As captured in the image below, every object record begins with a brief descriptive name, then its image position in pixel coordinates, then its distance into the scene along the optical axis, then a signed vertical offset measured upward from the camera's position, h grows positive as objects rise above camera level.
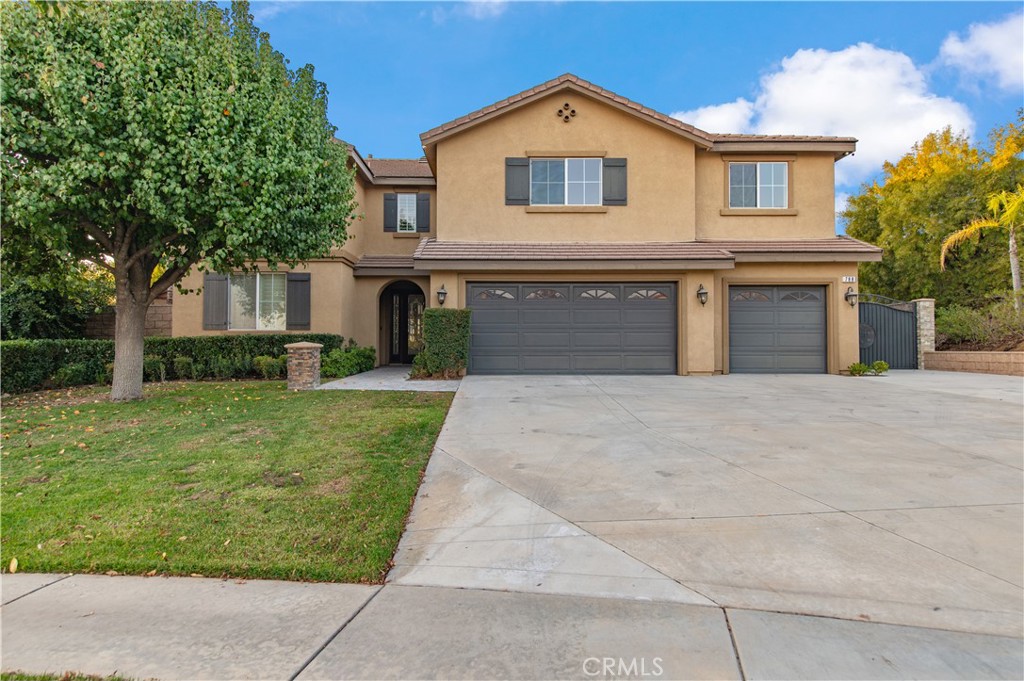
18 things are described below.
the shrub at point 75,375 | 10.59 -0.60
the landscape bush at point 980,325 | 13.38 +0.65
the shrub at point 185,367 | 11.93 -0.46
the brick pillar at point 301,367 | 9.98 -0.38
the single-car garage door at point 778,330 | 13.11 +0.48
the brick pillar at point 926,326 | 14.00 +0.64
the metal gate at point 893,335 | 14.10 +0.39
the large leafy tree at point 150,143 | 6.60 +2.86
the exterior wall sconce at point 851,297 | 12.87 +1.32
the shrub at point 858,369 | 12.27 -0.50
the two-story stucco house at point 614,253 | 12.49 +2.35
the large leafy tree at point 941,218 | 19.50 +5.43
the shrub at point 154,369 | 11.62 -0.50
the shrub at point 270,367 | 11.93 -0.46
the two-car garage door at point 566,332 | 12.52 +0.41
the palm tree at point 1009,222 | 14.62 +3.98
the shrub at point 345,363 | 12.14 -0.37
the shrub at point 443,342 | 11.46 +0.14
